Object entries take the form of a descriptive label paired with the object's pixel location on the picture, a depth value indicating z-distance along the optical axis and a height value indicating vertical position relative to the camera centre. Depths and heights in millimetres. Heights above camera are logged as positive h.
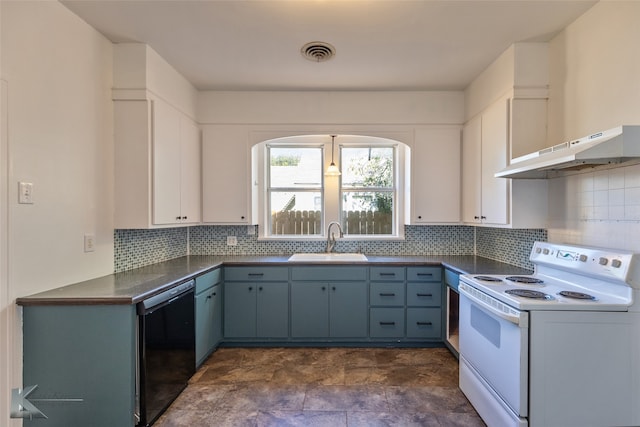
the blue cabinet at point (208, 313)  2670 -876
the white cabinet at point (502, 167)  2469 +346
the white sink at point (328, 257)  3203 -467
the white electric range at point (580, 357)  1666 -740
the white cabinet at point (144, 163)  2496 +374
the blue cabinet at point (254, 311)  3129 -946
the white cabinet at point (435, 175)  3357 +375
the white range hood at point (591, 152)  1512 +299
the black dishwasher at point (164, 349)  1911 -888
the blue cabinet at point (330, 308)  3121 -916
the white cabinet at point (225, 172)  3389 +407
